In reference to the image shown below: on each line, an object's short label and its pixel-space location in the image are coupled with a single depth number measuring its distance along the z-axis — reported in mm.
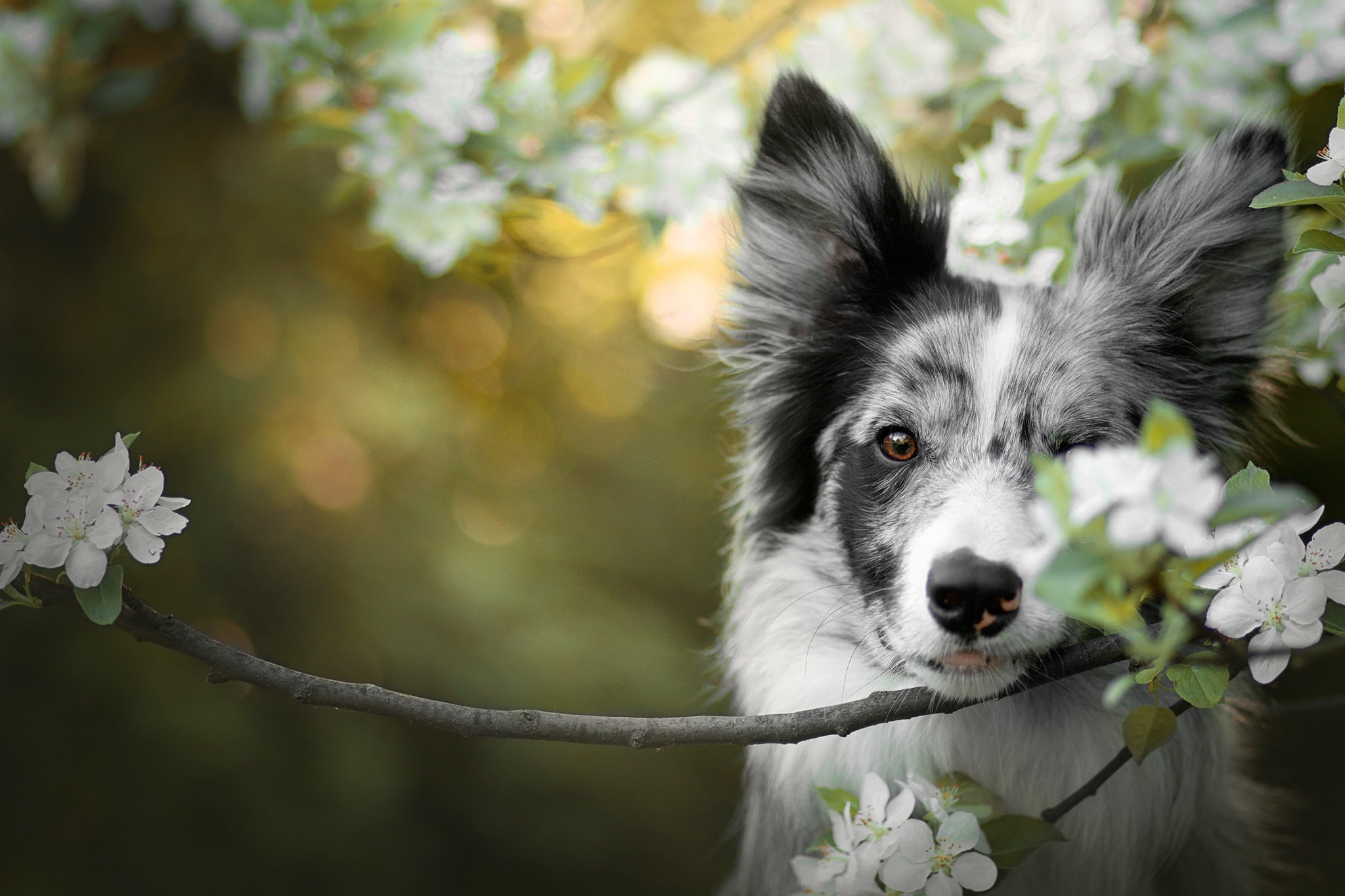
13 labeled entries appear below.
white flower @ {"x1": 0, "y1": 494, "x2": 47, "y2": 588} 1882
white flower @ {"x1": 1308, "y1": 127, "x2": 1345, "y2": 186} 1892
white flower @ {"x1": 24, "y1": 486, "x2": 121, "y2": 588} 1882
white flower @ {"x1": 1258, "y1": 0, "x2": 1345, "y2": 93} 2063
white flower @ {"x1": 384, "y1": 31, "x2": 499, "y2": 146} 2155
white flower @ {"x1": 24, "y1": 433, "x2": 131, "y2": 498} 1890
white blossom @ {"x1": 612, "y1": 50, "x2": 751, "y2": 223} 2225
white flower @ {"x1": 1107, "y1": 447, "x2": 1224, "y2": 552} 1789
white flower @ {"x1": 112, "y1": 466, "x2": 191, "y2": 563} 1891
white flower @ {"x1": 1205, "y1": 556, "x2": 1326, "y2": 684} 1867
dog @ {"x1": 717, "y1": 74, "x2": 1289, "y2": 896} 2022
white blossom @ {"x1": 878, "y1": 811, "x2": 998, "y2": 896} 1919
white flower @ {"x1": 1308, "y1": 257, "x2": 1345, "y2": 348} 1963
